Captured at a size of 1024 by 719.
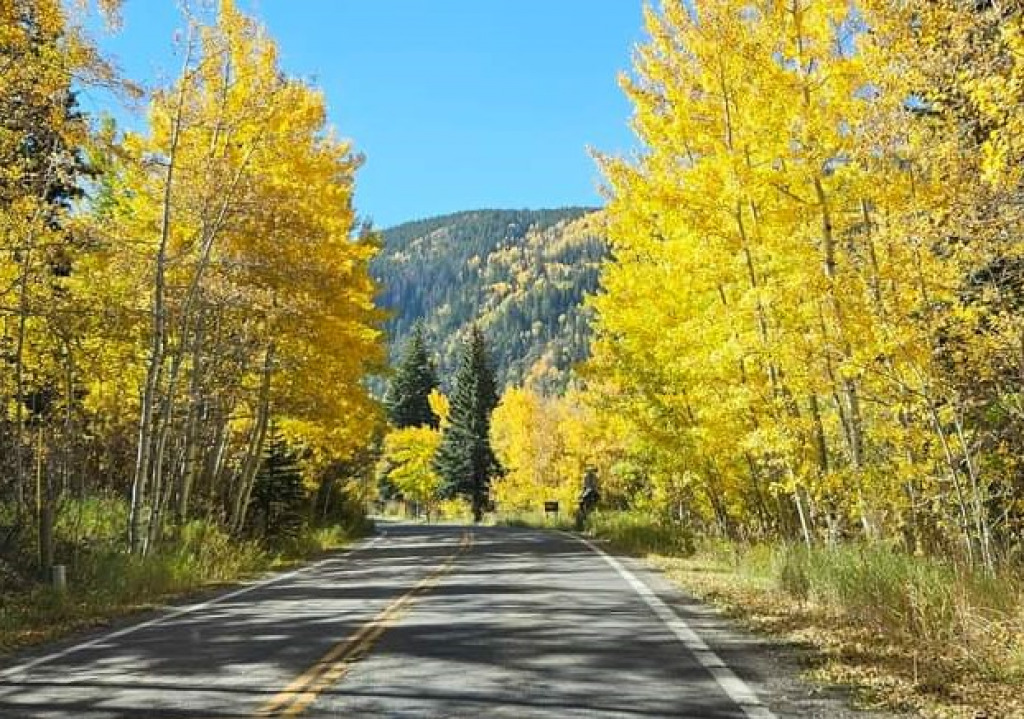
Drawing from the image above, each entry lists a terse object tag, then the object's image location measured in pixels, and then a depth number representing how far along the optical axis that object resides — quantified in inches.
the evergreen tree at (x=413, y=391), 3582.7
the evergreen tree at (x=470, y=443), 2859.3
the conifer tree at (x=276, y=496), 1045.8
